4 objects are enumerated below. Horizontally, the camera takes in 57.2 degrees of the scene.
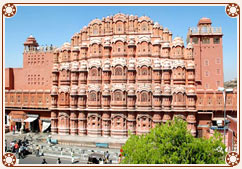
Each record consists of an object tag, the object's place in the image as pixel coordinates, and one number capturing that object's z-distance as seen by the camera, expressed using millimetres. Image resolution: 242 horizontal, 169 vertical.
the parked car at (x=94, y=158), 23375
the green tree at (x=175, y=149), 15508
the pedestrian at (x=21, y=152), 26522
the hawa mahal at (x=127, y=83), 33438
